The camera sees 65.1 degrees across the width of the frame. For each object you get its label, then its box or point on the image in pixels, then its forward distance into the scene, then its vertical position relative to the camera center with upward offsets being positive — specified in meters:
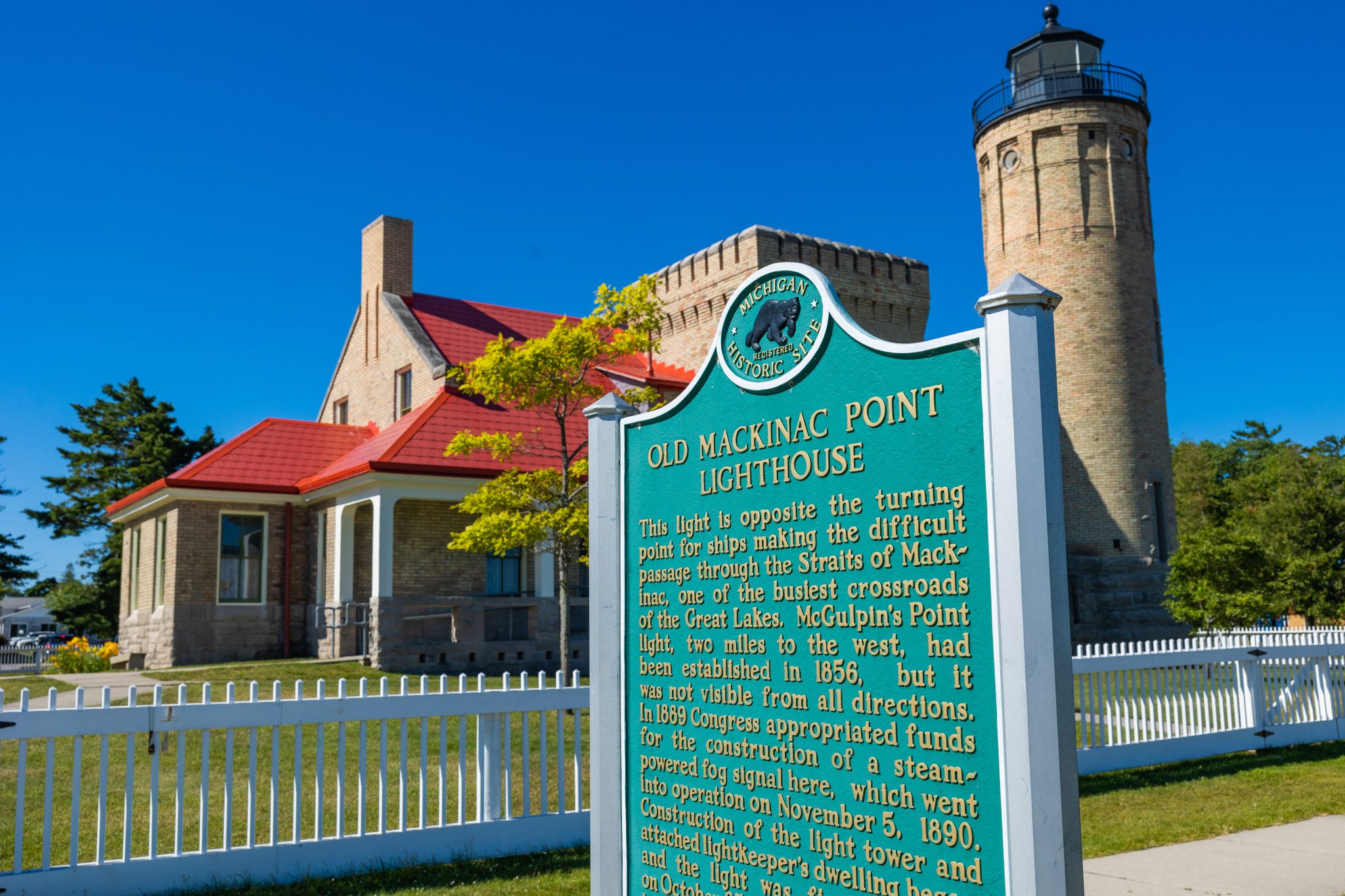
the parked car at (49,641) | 47.25 -2.17
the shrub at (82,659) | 23.03 -1.38
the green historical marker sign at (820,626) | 3.01 -0.15
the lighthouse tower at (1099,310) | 28.53 +7.27
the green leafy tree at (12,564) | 47.03 +1.49
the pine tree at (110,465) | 42.94 +5.42
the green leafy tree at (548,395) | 14.14 +2.66
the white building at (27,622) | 88.00 -2.10
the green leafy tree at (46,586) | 49.59 +0.55
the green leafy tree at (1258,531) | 22.00 +1.42
